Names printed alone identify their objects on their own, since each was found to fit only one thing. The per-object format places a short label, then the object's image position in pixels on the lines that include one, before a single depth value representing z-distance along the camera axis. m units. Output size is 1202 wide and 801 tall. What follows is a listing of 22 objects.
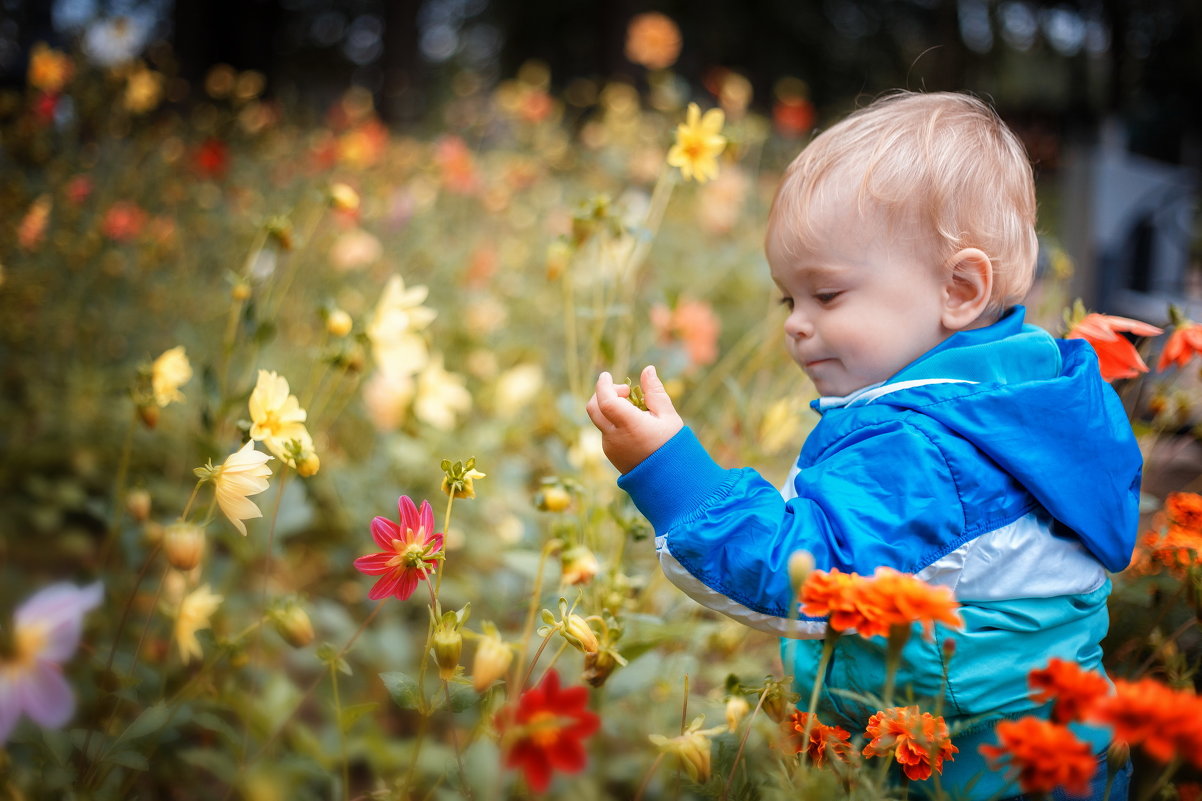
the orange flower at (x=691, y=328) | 1.79
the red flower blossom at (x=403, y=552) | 0.82
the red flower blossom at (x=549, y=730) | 0.71
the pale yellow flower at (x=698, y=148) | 1.31
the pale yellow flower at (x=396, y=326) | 1.28
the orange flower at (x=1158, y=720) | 0.59
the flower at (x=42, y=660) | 0.75
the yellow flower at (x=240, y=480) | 0.89
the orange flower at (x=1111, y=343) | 1.12
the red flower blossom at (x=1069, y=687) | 0.64
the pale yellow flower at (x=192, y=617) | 1.18
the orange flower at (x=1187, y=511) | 1.07
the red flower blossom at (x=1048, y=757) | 0.63
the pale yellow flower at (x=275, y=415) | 0.96
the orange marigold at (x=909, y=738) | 0.77
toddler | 0.89
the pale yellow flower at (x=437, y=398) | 1.84
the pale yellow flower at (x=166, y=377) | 1.17
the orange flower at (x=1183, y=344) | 1.11
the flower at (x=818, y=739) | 0.85
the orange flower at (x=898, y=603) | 0.67
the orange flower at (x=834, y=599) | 0.70
